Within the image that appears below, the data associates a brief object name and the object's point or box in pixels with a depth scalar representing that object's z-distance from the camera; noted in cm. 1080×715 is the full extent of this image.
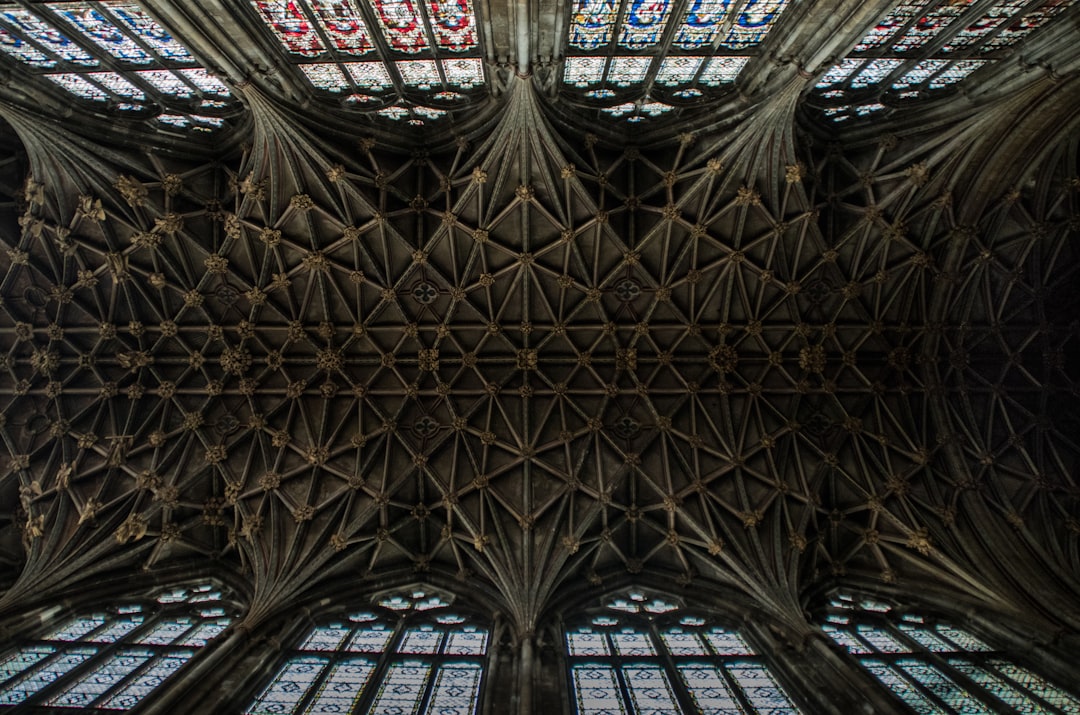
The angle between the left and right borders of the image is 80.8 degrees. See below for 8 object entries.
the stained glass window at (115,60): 1160
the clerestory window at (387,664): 1164
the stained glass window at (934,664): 1142
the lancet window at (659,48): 1231
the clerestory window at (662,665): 1163
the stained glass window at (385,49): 1213
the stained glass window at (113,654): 1117
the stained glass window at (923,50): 1188
